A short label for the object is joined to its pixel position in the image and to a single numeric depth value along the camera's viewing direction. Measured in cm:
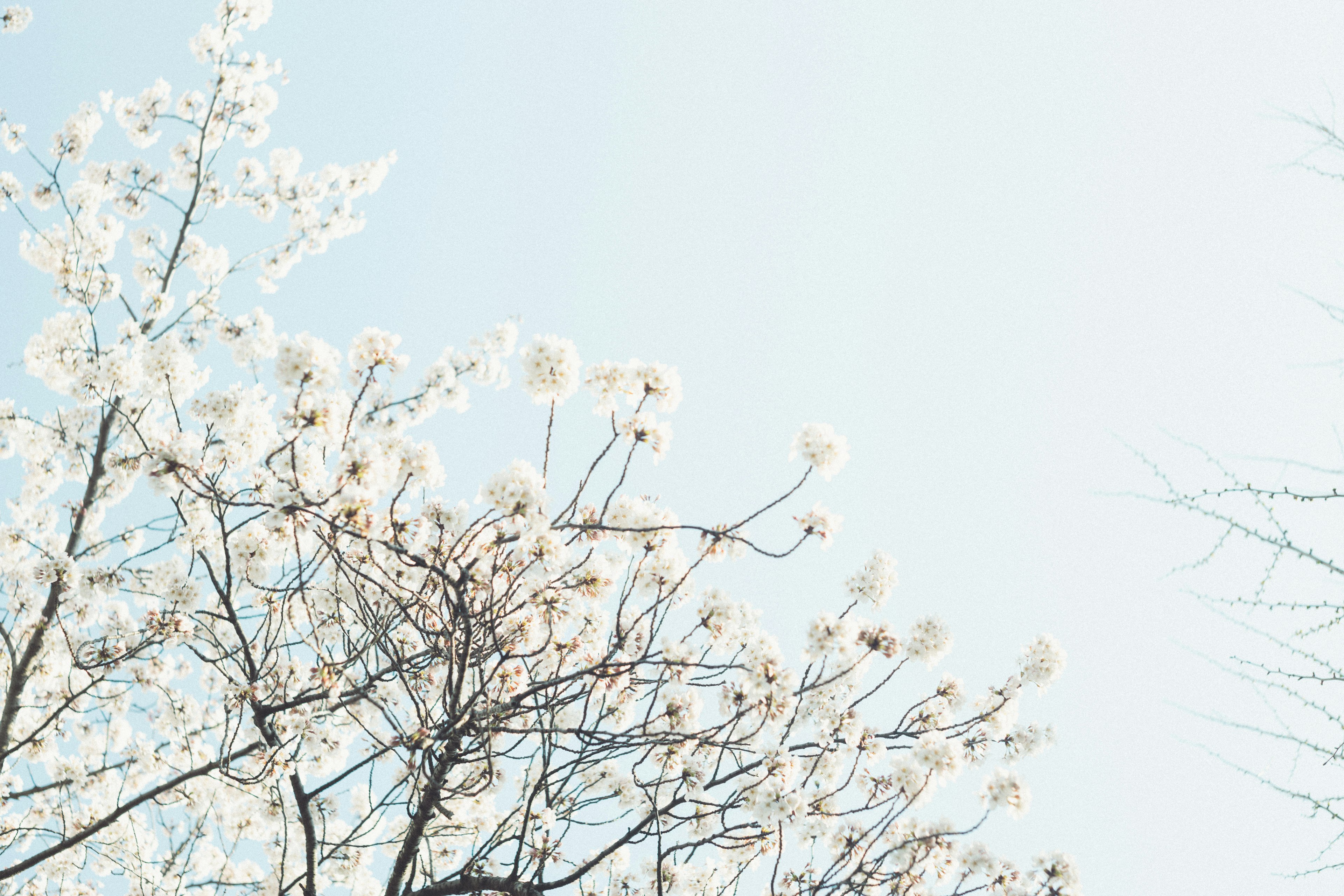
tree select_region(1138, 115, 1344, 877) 459
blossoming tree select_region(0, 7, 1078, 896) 471
